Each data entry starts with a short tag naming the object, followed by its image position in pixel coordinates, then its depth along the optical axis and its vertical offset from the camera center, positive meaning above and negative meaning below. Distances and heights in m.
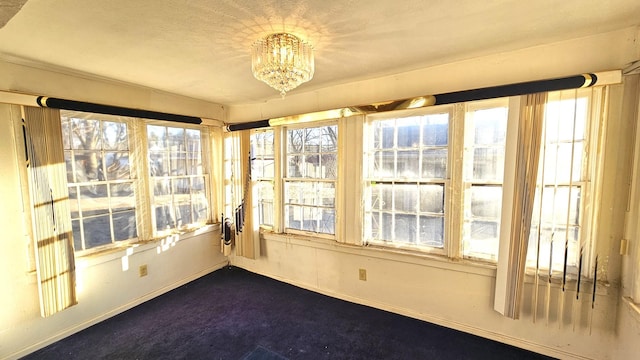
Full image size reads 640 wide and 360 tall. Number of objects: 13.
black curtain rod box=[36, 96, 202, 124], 2.13 +0.51
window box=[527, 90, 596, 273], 1.80 -0.14
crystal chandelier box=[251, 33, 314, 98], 1.52 +0.60
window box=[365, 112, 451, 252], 2.37 -0.19
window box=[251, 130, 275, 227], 3.39 -0.17
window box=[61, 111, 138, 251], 2.40 -0.18
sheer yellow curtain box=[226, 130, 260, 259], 3.41 -0.51
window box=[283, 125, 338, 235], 2.95 -0.22
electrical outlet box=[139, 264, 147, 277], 2.86 -1.22
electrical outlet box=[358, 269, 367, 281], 2.73 -1.22
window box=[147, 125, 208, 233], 3.03 -0.21
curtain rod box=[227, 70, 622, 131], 1.70 +0.52
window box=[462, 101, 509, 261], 2.11 -0.14
